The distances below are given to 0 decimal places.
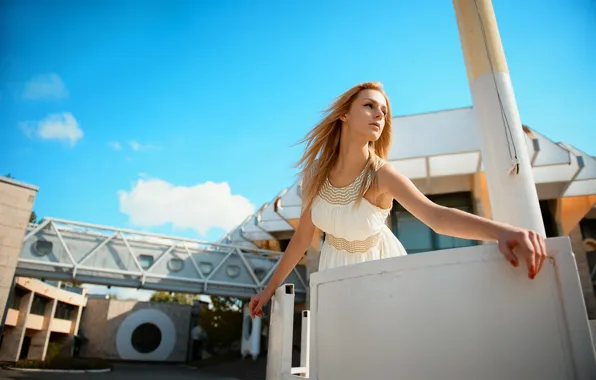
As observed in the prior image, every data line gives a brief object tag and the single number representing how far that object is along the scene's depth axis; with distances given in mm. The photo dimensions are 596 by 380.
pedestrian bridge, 12297
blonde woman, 1653
